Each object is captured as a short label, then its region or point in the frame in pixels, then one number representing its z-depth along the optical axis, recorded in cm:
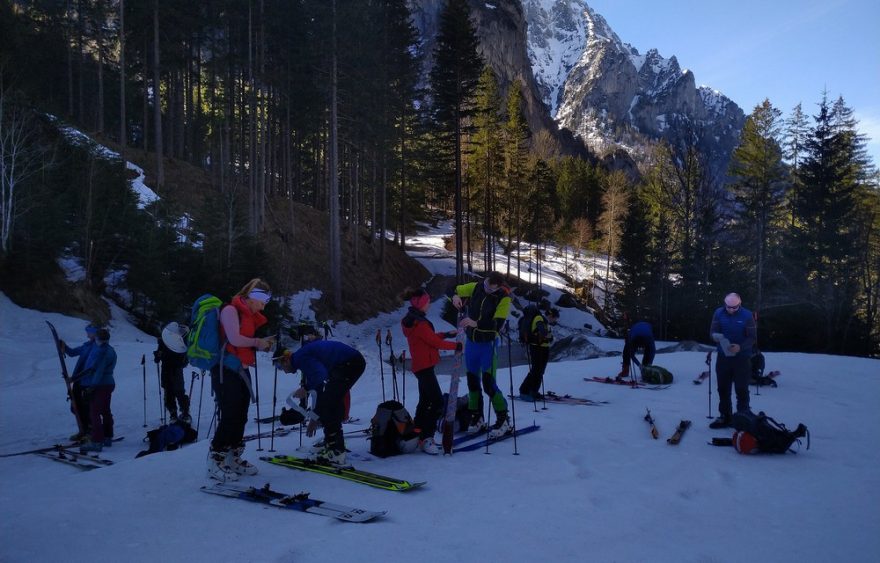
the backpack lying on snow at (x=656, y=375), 1325
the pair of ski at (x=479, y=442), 734
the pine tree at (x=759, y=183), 3173
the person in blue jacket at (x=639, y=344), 1366
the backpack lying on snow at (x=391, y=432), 700
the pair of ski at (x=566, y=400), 1091
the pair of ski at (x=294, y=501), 488
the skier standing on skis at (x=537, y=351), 1003
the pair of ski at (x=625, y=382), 1274
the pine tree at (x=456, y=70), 3225
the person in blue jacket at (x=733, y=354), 848
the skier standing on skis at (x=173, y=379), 1040
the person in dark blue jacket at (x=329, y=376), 624
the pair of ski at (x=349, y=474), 570
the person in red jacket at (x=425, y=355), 686
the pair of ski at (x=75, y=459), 798
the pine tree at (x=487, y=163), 4397
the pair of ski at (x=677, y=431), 775
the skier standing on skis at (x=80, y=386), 918
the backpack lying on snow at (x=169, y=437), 871
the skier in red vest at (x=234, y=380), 583
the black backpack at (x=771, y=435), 711
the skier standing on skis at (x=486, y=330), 766
